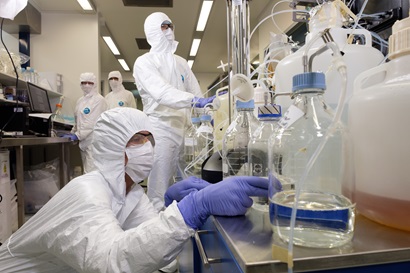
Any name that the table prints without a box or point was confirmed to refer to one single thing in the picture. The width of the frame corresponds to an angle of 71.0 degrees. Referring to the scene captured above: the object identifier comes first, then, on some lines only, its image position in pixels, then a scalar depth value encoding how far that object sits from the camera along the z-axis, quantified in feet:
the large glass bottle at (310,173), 1.44
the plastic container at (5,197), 7.09
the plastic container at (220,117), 3.89
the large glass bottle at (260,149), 2.67
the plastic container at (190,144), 5.04
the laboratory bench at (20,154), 7.20
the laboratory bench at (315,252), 1.27
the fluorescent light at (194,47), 22.34
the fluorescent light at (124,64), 28.27
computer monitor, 10.13
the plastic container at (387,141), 1.50
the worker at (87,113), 13.82
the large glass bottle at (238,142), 3.08
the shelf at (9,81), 11.42
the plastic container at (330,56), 2.46
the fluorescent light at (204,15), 15.67
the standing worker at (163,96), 7.31
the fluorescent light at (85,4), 15.02
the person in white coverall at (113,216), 2.21
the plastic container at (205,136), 4.60
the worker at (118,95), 17.23
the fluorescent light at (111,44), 21.39
